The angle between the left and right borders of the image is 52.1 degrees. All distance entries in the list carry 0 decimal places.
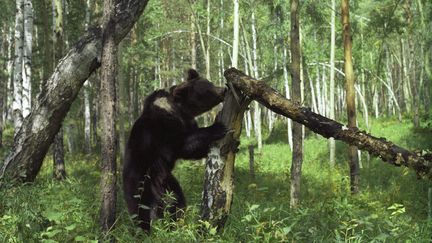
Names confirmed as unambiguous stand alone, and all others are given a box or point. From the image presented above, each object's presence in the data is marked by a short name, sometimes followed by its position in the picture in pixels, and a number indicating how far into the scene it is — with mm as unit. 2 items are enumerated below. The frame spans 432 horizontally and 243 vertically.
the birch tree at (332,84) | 20302
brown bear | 5289
